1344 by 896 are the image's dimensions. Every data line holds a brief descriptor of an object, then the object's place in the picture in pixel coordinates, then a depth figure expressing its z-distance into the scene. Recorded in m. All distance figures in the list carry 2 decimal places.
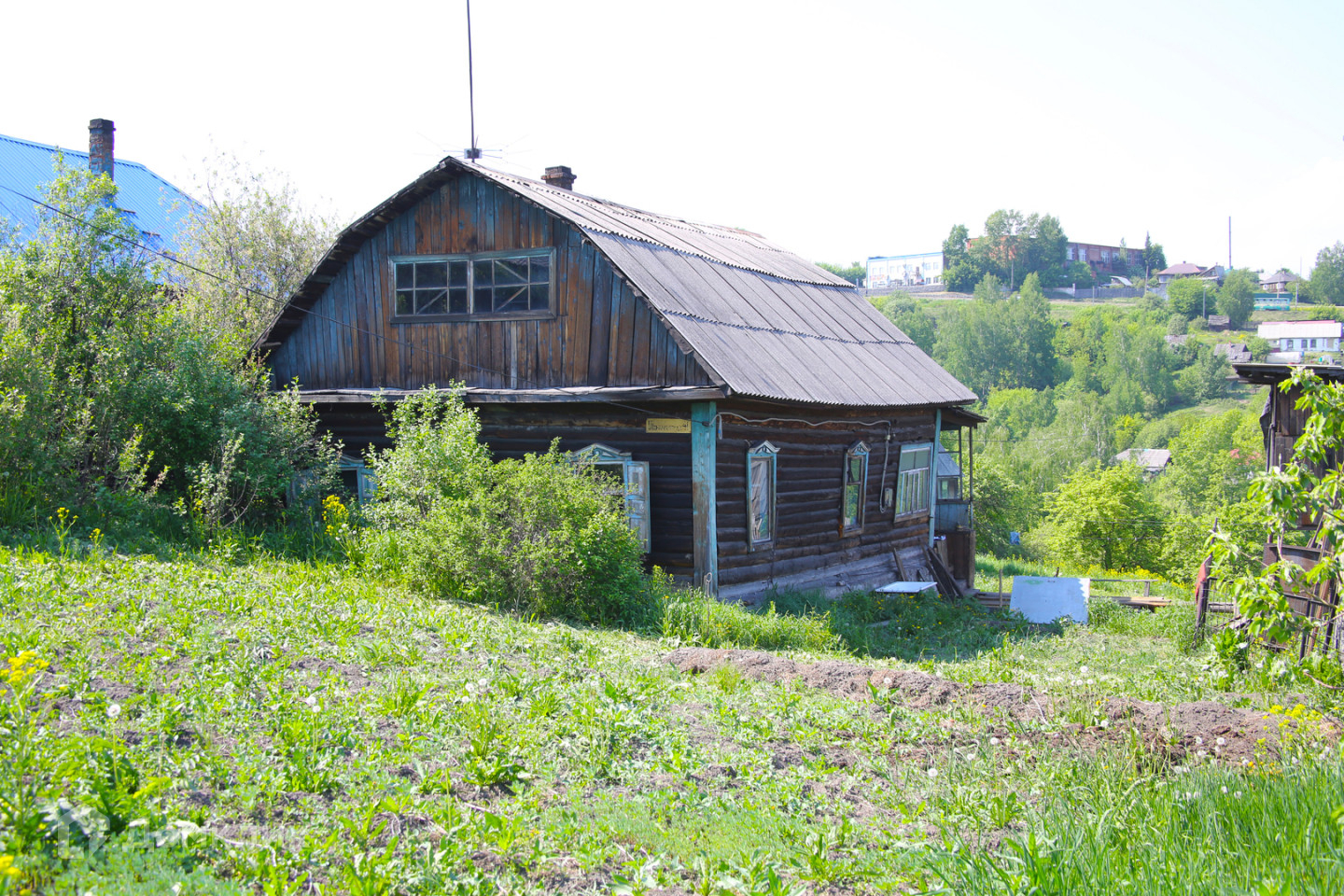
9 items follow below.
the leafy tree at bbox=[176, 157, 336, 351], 19.64
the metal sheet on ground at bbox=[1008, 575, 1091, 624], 14.82
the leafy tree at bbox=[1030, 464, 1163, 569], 34.62
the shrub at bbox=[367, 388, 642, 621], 9.61
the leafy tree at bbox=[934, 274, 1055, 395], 104.50
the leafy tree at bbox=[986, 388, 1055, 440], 87.81
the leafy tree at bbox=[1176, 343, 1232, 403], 99.25
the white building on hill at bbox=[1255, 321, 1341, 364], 113.00
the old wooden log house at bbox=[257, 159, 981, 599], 11.81
